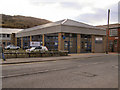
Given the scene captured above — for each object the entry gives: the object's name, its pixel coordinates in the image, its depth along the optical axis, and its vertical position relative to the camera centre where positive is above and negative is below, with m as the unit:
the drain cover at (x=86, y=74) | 8.81 -1.98
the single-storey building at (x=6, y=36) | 52.41 +3.13
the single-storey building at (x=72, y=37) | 27.04 +1.65
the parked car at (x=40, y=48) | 23.62 -0.68
